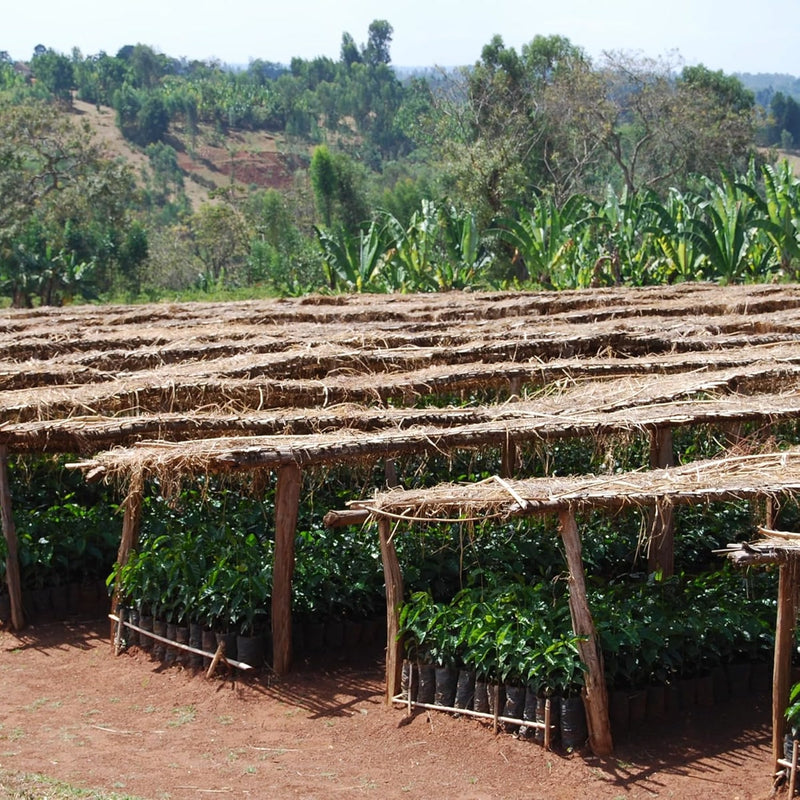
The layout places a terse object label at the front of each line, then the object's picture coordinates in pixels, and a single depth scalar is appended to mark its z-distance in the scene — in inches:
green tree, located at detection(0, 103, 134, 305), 1462.8
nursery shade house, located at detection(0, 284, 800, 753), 264.5
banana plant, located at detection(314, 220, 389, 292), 1047.0
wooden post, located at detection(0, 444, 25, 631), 364.2
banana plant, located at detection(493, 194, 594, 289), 981.2
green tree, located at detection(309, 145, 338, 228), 1941.4
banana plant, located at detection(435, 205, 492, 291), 1036.5
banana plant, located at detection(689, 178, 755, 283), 885.8
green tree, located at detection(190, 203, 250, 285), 2081.7
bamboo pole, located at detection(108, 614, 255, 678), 314.0
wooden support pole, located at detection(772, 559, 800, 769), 235.0
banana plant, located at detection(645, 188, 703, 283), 923.4
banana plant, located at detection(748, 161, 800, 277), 839.1
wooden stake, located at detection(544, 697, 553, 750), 260.2
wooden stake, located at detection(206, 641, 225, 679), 315.6
